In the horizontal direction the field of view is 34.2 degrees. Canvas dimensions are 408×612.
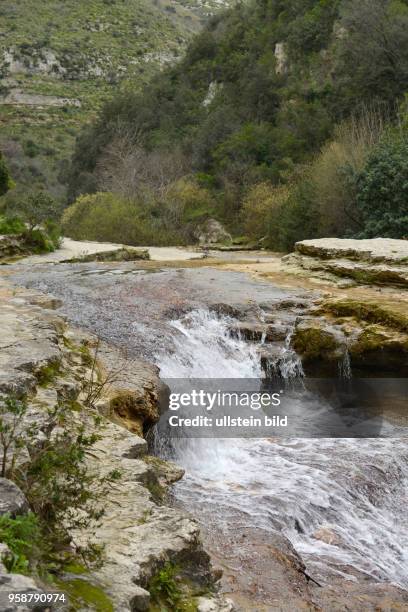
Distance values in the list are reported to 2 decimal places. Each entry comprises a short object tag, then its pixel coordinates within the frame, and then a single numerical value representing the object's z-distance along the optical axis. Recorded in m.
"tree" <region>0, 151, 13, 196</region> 20.86
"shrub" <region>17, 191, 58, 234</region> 15.06
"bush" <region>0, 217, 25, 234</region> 14.64
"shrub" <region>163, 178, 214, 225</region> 24.72
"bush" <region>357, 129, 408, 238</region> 14.84
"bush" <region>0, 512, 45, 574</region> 2.44
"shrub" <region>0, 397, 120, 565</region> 2.94
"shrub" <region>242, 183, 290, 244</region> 19.19
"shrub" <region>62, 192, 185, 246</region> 22.00
